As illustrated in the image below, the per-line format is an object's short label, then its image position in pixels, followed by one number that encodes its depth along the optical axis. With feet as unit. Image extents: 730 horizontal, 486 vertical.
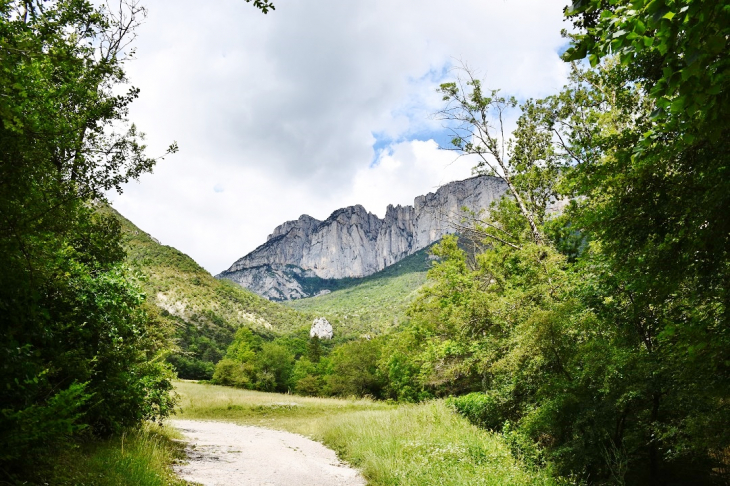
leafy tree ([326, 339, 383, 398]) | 135.54
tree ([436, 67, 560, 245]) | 43.47
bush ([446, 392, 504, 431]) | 38.96
